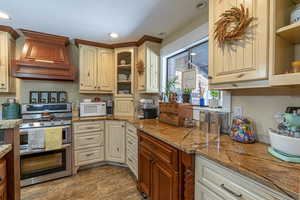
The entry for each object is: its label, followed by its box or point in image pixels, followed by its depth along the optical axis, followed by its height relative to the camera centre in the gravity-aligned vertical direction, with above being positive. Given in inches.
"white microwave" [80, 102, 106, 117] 105.4 -8.2
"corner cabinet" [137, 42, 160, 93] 101.4 +22.1
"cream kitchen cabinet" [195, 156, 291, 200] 27.0 -18.9
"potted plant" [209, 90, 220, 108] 66.0 -0.2
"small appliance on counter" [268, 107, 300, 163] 32.1 -8.9
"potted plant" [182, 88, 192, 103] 75.9 +1.3
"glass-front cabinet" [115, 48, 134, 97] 111.4 +21.7
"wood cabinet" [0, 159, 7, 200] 40.6 -24.3
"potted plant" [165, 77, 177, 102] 78.8 +5.2
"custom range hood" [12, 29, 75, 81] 88.4 +25.3
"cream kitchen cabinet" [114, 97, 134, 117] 110.9 -6.8
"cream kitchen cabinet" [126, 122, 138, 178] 79.7 -29.3
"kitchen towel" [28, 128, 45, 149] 80.2 -22.9
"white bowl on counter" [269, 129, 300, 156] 31.7 -10.4
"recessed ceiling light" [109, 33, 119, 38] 95.6 +42.7
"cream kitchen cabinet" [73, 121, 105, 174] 94.3 -30.2
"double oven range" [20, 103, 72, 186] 80.4 -31.9
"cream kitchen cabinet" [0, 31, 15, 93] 87.8 +22.5
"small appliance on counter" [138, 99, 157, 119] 96.9 -7.2
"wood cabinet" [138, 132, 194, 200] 43.4 -26.1
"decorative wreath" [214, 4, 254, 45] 40.3 +22.1
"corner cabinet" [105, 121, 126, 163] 99.0 -30.2
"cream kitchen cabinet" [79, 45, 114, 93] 107.3 +22.3
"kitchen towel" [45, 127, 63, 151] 83.4 -23.8
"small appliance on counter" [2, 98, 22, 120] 91.8 -8.1
